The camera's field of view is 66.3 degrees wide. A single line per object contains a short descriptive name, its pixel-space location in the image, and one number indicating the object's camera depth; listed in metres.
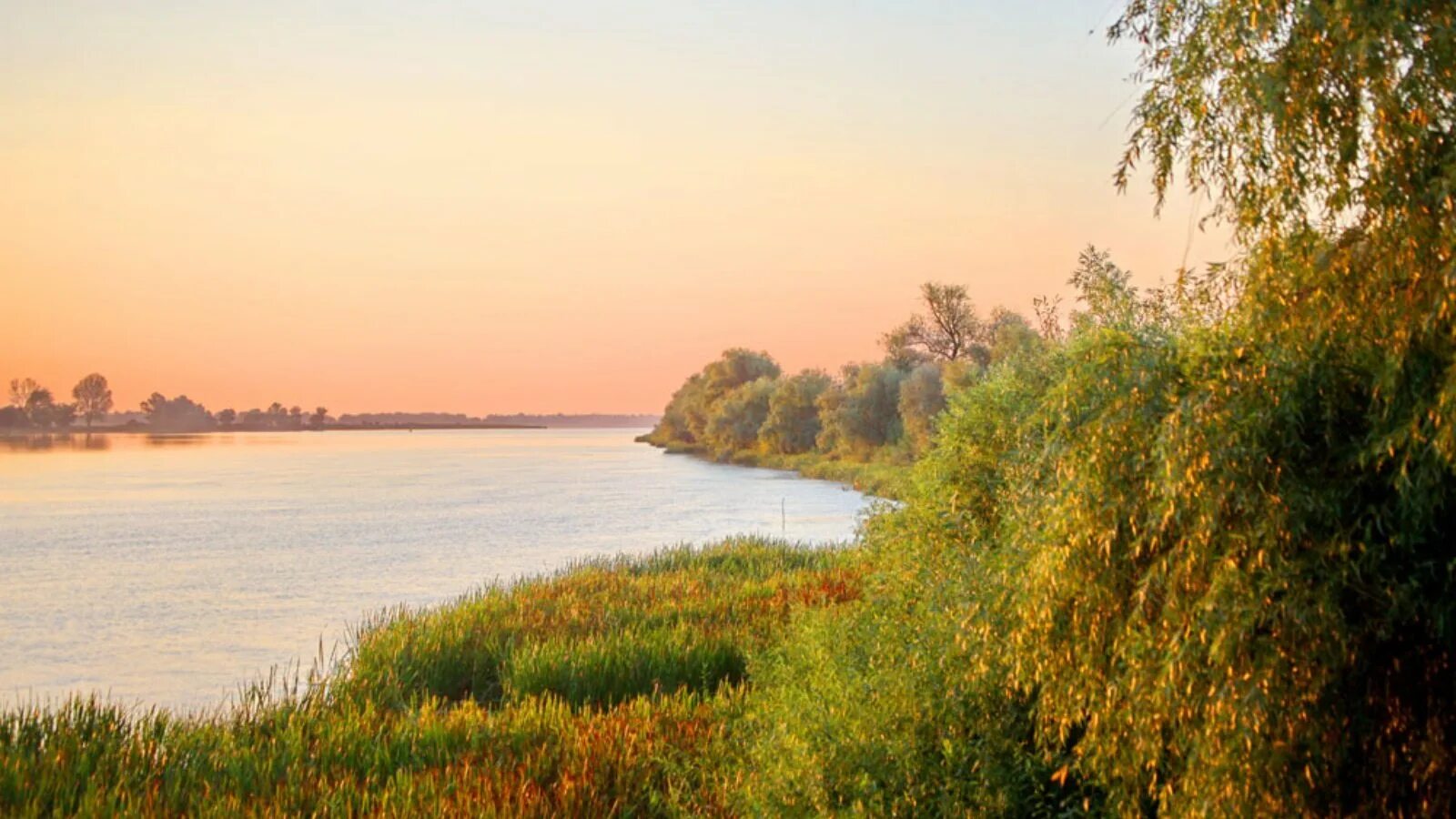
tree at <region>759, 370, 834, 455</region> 91.25
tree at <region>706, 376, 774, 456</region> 102.81
